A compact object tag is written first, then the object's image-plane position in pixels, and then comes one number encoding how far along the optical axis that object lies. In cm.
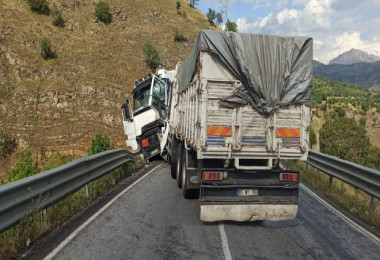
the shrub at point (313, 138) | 2574
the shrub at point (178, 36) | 4652
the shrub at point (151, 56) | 3938
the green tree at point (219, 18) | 6788
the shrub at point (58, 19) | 4033
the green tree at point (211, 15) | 6640
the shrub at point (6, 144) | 2531
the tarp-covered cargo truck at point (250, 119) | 589
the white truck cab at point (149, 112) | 1422
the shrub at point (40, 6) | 4062
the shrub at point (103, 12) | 4525
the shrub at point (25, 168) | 986
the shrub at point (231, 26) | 6097
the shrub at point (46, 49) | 3447
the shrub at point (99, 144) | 1221
